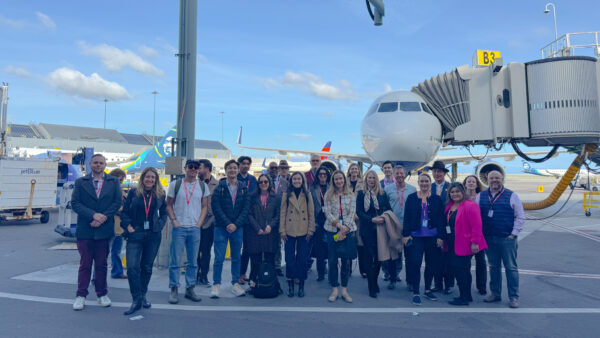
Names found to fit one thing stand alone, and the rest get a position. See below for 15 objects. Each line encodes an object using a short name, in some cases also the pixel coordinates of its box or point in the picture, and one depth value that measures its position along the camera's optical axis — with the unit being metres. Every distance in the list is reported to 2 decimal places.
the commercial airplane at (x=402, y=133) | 9.70
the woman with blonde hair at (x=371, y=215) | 5.20
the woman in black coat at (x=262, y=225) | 5.39
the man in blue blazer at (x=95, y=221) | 4.68
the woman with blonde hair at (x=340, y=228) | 5.11
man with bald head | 4.90
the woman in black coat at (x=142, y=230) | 4.62
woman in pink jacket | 4.88
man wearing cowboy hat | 6.23
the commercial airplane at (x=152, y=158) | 40.02
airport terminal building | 65.50
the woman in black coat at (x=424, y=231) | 5.07
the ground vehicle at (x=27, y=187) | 12.41
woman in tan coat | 5.29
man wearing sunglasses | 5.03
